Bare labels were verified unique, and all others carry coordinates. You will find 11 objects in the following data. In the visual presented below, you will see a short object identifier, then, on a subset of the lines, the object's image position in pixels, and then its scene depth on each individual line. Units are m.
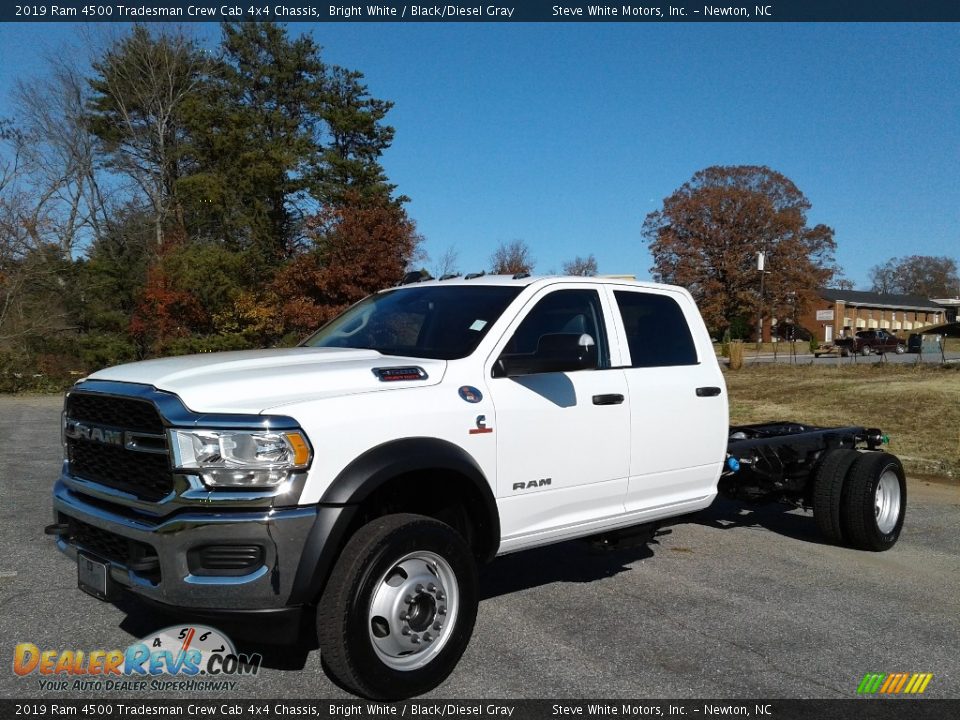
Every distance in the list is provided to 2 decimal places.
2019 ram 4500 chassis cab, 3.49
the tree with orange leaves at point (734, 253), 62.84
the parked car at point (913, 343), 48.76
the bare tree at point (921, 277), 113.88
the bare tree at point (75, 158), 36.28
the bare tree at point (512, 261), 46.22
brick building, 82.06
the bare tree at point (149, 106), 36.72
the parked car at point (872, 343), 46.88
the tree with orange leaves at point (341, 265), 26.38
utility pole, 58.49
